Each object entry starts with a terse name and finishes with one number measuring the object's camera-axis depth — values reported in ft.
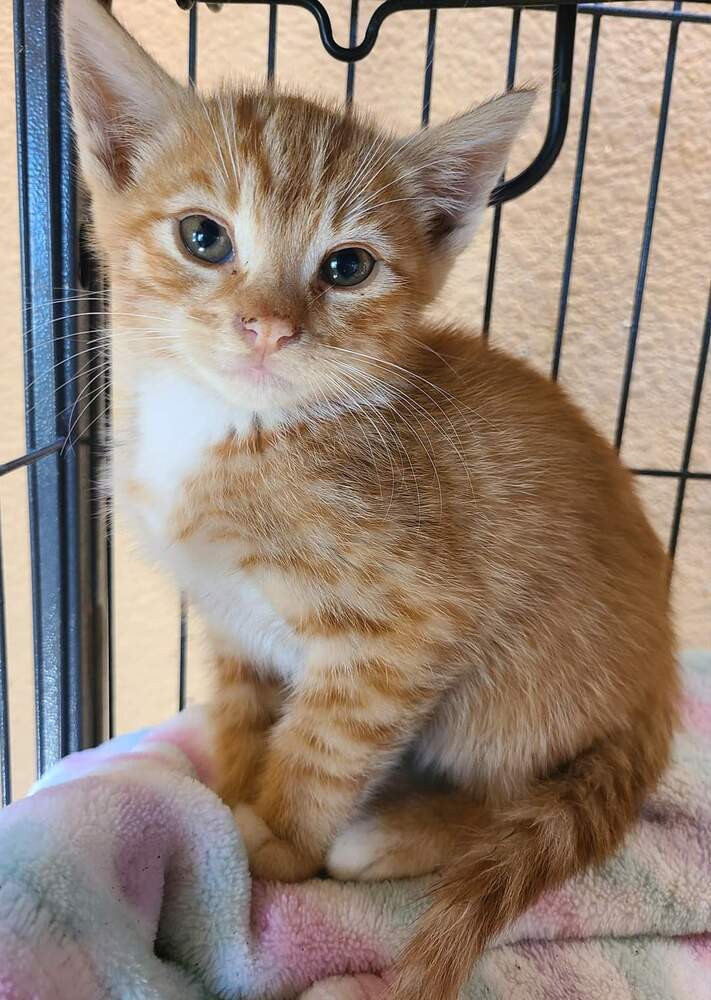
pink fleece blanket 0.40
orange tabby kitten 0.52
